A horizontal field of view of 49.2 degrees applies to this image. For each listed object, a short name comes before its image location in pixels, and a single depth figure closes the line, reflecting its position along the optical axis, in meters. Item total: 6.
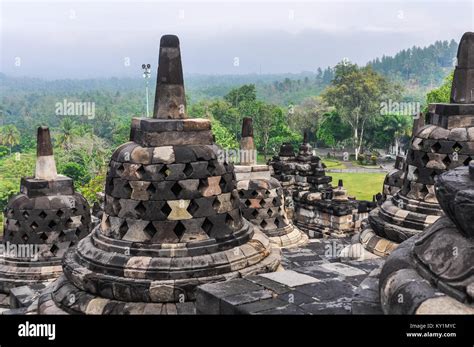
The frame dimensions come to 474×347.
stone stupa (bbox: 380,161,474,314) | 2.95
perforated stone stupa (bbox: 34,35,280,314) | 5.36
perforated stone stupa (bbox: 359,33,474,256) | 7.45
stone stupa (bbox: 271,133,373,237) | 17.12
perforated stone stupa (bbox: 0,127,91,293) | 9.87
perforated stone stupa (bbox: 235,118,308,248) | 11.84
